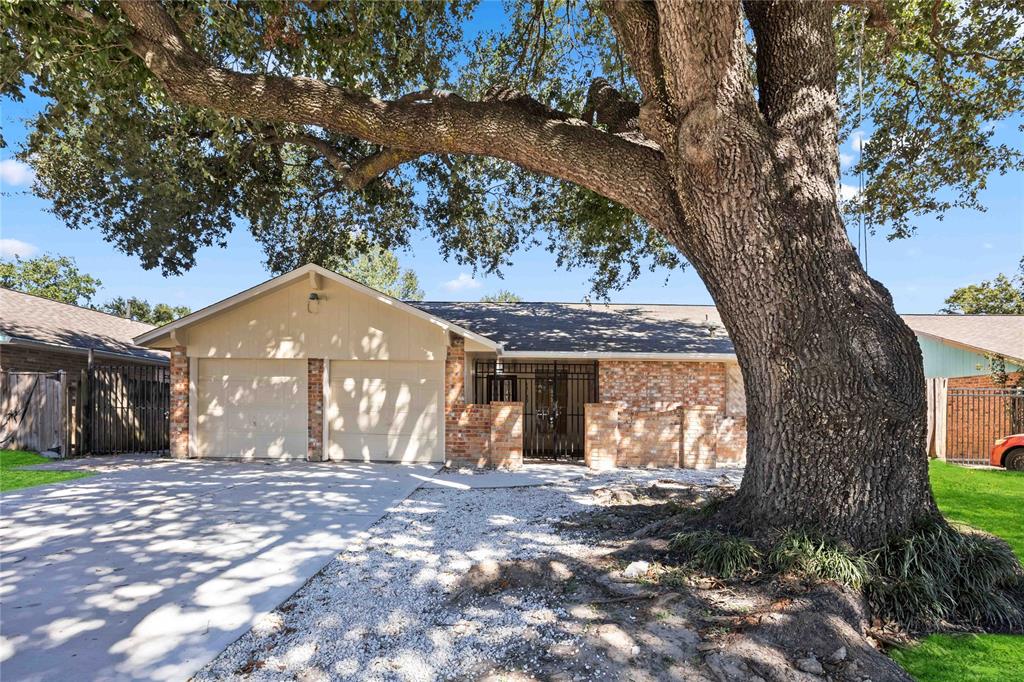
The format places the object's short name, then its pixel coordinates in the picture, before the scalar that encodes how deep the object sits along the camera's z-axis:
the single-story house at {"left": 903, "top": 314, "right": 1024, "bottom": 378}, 15.22
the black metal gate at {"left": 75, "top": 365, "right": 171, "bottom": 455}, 12.36
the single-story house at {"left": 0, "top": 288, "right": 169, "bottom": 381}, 13.38
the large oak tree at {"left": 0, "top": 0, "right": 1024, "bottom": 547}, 4.45
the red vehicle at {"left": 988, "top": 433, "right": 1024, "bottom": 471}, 11.15
